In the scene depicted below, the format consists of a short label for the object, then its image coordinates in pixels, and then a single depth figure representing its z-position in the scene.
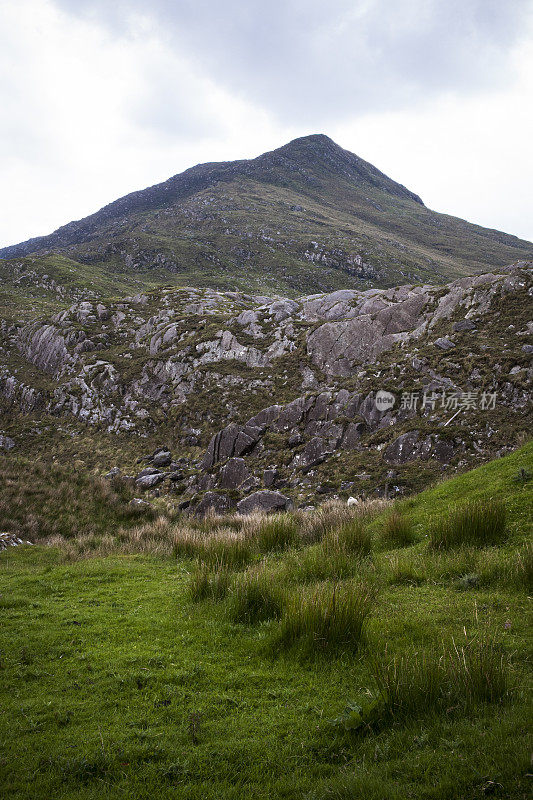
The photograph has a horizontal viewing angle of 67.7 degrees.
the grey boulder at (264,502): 16.00
